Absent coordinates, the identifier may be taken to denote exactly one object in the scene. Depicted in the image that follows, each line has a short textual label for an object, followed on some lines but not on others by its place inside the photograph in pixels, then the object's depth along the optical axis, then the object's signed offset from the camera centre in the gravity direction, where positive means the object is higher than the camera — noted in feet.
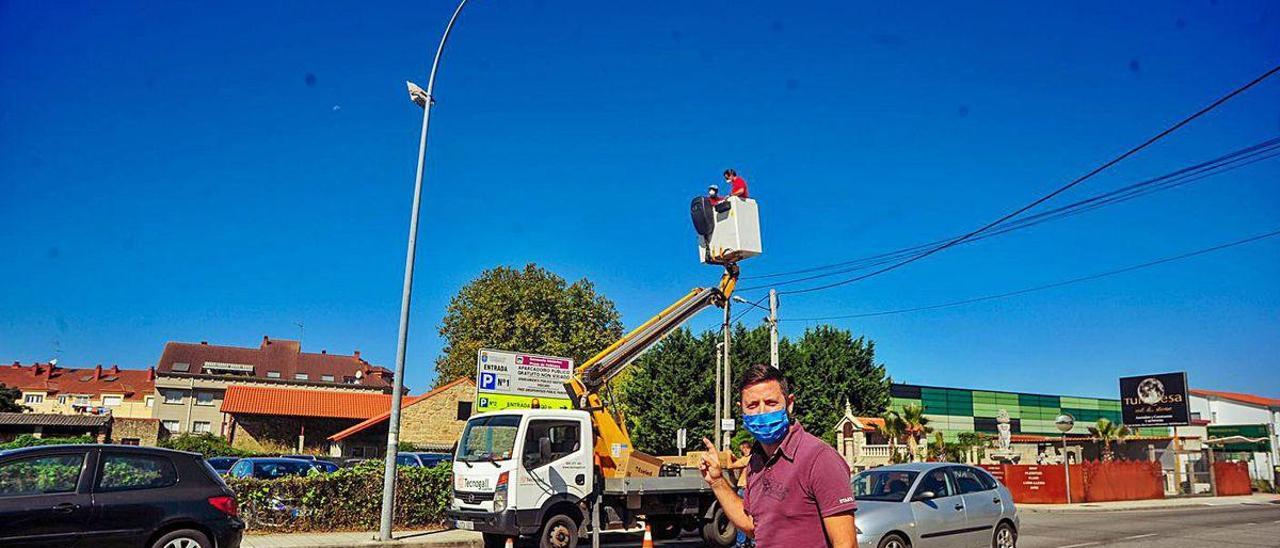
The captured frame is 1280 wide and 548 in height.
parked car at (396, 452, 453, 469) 75.39 -1.91
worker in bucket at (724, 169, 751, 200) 48.49 +14.60
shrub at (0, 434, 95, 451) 89.81 -1.21
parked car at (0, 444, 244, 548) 28.94 -2.41
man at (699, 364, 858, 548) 11.12 -0.48
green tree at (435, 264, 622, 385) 175.83 +25.31
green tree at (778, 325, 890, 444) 146.20 +12.02
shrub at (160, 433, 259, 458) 129.93 -1.82
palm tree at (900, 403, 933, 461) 131.95 +3.70
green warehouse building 211.41 +10.96
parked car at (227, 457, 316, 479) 62.34 -2.45
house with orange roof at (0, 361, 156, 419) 285.84 +14.52
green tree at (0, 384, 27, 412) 205.37 +7.14
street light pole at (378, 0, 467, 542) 50.80 +6.58
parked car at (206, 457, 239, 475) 75.51 -2.59
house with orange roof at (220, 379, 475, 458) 142.51 +3.05
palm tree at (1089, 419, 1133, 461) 140.67 +3.05
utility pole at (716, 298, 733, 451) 91.20 +6.55
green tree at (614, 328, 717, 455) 144.87 +8.51
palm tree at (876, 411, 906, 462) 130.82 +2.98
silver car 36.27 -2.68
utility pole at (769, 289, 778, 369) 86.74 +12.59
